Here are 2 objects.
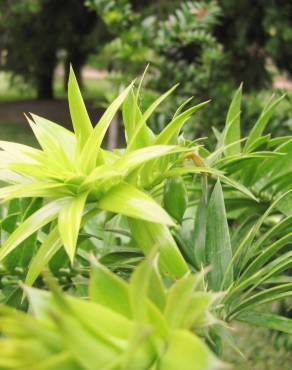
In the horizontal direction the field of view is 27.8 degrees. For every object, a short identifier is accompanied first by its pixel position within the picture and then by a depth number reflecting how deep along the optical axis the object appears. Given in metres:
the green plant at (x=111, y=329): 0.34
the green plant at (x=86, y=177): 0.54
